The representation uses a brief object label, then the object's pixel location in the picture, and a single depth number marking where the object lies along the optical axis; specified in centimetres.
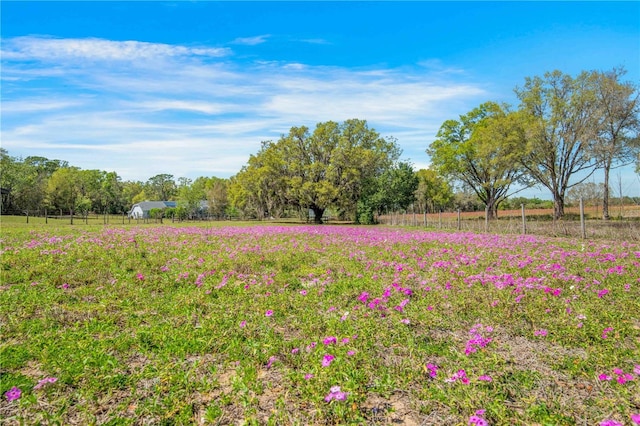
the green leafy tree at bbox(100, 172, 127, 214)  8499
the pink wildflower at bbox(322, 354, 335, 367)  276
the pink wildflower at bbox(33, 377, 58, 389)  269
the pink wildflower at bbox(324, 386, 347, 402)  236
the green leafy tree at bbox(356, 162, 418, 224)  3853
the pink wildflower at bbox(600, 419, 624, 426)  203
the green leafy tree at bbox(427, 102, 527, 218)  3316
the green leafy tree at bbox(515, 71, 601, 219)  2767
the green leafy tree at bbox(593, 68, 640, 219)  2645
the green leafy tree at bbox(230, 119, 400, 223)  3769
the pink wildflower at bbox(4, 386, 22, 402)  255
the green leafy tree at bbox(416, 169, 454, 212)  6479
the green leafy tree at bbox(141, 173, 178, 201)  11831
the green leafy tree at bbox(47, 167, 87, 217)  6241
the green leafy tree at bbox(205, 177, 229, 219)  7556
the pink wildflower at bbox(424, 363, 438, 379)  291
